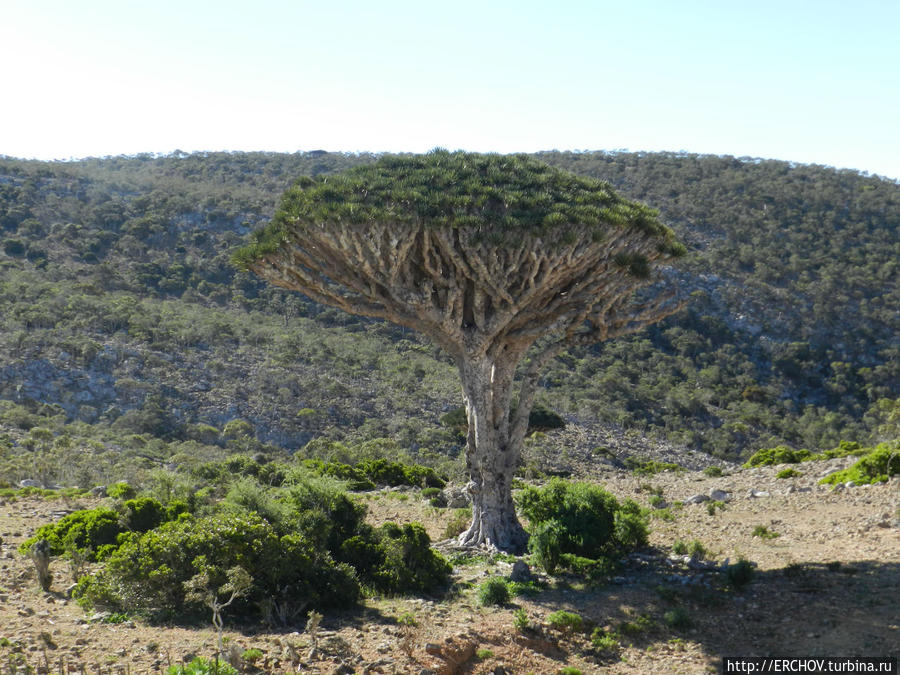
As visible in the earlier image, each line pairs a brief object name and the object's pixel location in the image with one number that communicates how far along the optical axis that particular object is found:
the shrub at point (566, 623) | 8.09
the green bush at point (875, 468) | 13.93
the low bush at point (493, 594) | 8.71
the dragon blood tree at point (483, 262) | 10.62
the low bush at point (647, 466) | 22.93
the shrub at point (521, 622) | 7.93
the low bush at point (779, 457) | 20.59
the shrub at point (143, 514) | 11.08
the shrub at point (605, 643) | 7.76
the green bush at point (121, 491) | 14.23
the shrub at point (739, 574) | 9.02
